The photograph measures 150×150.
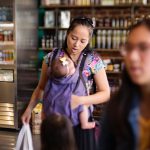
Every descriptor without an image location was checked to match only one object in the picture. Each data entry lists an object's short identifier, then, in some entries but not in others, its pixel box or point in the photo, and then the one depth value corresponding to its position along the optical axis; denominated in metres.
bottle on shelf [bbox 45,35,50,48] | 5.04
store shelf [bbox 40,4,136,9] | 4.76
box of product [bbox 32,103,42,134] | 4.49
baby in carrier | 1.81
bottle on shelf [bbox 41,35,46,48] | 5.05
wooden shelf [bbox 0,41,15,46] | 4.50
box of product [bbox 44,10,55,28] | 5.00
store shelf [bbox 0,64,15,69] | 4.53
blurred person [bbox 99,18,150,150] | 1.04
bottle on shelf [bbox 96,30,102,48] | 4.83
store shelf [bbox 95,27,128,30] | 4.76
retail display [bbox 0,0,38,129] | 4.48
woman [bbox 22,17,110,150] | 1.87
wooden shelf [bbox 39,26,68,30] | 4.95
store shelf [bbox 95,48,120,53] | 4.82
